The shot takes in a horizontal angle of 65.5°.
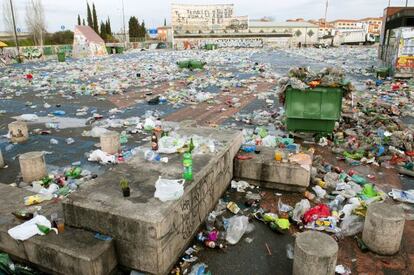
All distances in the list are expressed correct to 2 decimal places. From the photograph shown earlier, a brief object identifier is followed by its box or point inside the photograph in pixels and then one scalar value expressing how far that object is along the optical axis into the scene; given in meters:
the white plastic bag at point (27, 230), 3.33
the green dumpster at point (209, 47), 46.88
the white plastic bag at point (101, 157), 6.26
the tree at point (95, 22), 51.99
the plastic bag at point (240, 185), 5.10
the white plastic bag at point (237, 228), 3.97
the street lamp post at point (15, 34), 26.86
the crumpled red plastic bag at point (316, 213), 4.26
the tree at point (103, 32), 54.54
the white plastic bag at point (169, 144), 4.68
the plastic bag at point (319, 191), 4.99
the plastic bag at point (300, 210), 4.33
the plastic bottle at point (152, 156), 4.48
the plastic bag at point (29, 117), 9.38
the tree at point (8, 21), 40.99
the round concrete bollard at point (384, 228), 3.55
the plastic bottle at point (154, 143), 4.76
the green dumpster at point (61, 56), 28.59
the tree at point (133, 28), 66.12
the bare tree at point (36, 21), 40.75
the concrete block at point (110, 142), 6.47
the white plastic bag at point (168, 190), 3.39
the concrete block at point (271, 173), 4.96
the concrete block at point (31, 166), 5.37
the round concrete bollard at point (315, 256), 3.03
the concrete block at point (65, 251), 3.02
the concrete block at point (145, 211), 3.09
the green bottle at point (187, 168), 3.79
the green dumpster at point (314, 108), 6.85
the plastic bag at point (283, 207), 4.54
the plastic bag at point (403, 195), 4.87
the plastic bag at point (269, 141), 6.44
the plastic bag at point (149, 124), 8.30
